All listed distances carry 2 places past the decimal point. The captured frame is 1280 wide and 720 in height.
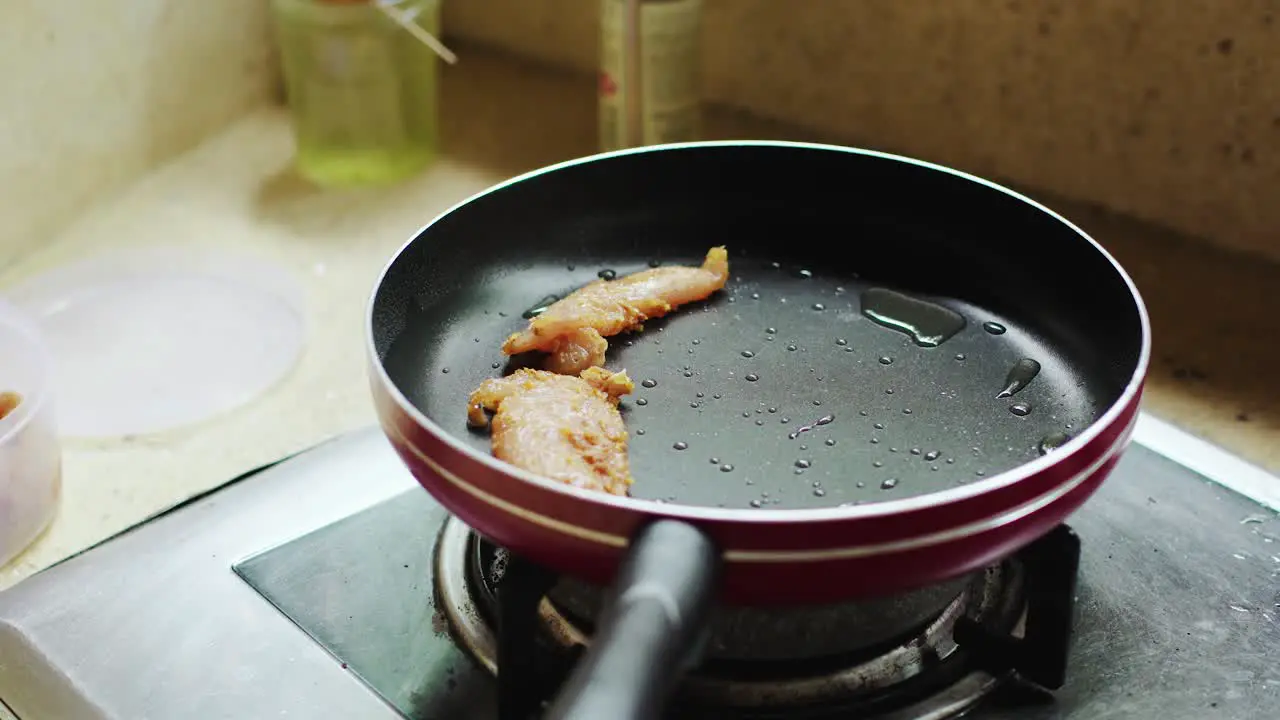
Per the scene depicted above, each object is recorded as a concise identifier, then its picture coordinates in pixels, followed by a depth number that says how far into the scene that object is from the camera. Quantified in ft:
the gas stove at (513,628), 1.79
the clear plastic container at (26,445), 2.22
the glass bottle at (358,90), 3.51
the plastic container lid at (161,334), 2.80
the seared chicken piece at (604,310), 2.19
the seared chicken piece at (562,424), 1.83
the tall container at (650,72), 3.27
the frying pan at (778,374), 1.47
